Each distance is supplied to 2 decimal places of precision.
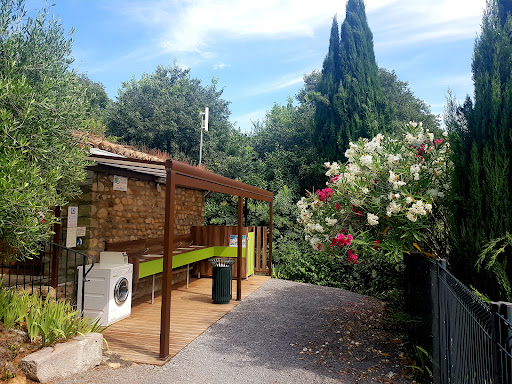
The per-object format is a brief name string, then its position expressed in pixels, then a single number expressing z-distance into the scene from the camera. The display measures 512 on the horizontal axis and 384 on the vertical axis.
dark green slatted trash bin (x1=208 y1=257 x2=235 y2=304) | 7.10
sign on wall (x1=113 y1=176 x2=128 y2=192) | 6.69
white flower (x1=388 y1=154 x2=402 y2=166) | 4.47
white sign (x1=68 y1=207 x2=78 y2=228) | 5.82
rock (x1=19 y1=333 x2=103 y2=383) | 3.49
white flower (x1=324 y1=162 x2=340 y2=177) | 5.37
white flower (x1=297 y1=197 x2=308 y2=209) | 5.67
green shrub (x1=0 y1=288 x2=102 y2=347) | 3.85
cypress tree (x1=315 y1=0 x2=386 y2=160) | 13.24
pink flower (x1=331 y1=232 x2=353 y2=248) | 4.32
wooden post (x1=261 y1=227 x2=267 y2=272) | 10.71
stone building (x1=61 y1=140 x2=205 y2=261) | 6.07
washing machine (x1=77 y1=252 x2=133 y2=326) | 5.60
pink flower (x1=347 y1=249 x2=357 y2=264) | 4.45
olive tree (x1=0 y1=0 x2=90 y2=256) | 3.43
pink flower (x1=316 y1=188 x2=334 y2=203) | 4.93
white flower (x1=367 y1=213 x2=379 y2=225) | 4.23
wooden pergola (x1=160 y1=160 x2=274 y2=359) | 4.37
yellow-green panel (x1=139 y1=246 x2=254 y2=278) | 6.62
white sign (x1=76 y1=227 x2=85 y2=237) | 5.97
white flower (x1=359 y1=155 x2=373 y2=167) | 4.53
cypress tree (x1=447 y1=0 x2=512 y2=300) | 3.59
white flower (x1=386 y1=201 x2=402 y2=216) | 4.06
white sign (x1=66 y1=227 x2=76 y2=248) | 5.73
